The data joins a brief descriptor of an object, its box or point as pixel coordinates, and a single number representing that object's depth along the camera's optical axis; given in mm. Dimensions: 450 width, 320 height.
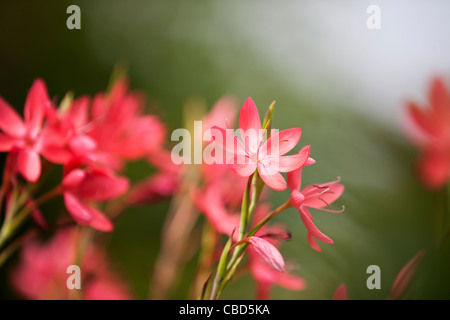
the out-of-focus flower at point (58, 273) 479
